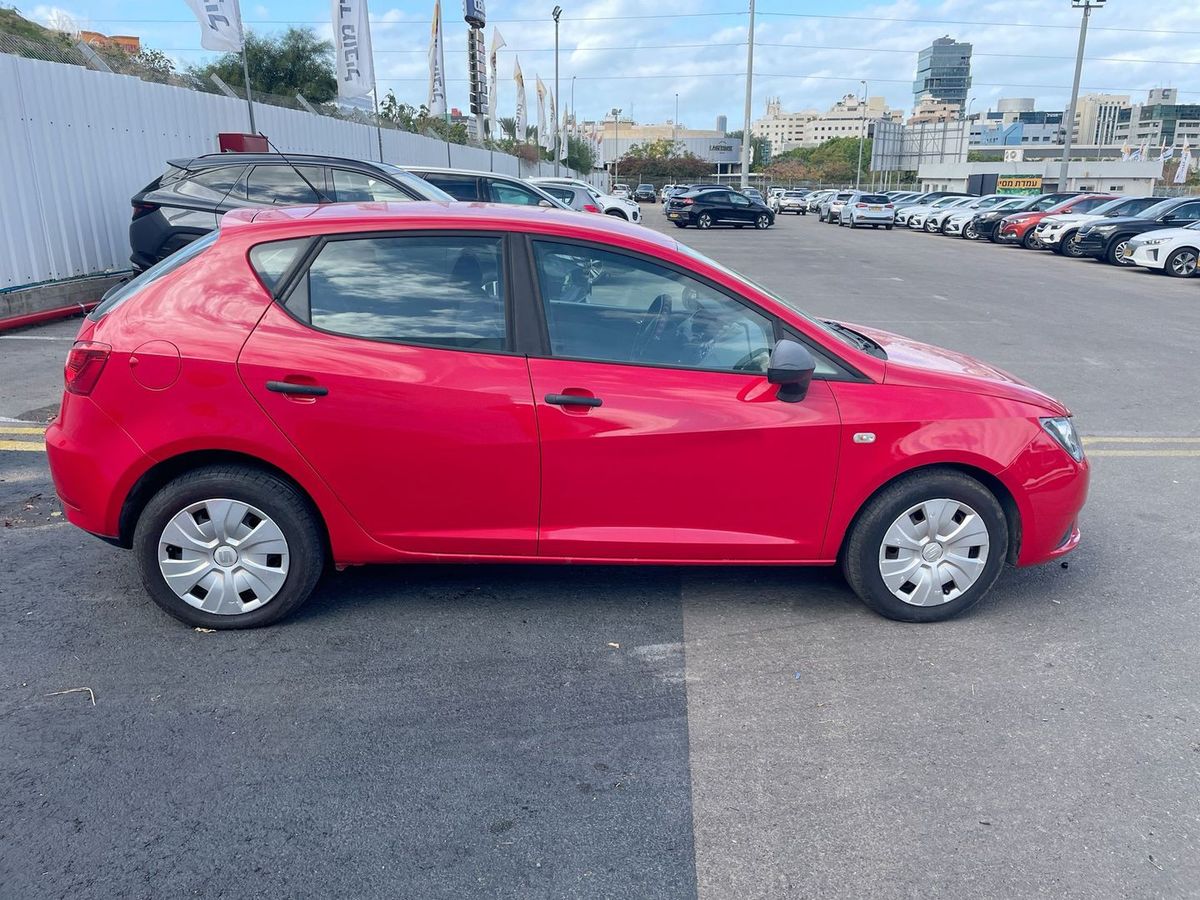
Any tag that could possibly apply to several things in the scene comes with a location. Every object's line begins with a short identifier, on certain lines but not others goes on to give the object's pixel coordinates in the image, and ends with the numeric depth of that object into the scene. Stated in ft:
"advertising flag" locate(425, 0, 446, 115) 95.61
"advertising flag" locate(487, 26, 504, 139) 130.41
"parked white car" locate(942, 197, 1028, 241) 106.42
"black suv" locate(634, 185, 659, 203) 251.39
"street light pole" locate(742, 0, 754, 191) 181.06
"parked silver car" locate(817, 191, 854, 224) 145.61
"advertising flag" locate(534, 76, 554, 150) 190.49
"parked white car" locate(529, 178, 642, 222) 73.87
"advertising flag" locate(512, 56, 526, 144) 159.43
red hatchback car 12.17
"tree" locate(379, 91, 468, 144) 116.16
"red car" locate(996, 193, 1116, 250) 91.45
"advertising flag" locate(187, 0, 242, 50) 50.65
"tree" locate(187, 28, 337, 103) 124.16
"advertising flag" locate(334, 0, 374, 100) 70.03
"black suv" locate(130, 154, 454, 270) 33.47
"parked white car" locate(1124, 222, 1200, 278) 64.85
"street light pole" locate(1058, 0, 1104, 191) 129.49
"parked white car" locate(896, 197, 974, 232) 123.88
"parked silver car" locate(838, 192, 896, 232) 130.11
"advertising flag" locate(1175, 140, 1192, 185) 201.22
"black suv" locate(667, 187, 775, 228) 115.75
